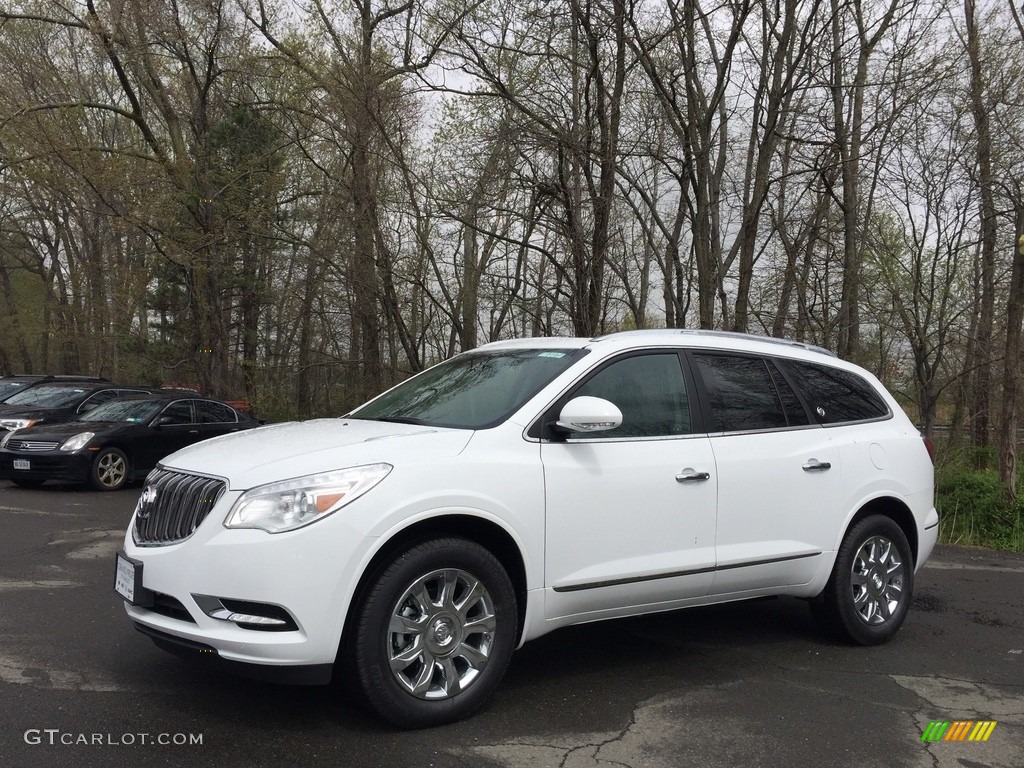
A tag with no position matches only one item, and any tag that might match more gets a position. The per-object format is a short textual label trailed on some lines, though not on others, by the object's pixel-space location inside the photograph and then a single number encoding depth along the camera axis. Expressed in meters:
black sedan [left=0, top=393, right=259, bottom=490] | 12.61
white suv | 3.72
